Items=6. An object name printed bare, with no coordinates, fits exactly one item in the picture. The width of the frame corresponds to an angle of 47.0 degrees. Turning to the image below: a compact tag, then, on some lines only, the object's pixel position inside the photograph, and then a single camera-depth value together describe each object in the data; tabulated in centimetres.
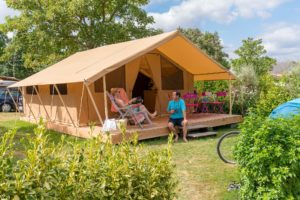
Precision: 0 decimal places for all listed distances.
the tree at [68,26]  1883
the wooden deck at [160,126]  856
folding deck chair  873
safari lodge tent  952
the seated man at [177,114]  858
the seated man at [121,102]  893
